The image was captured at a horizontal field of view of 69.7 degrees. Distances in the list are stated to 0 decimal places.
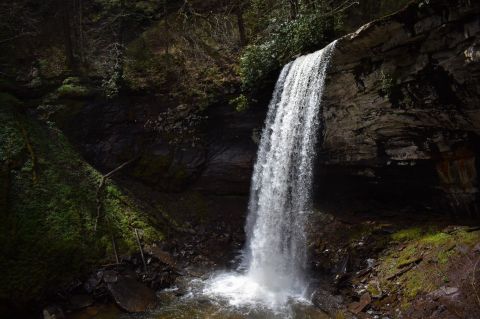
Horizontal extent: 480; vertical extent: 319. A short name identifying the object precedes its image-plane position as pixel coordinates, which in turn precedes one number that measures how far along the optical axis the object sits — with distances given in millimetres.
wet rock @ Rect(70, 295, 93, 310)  8898
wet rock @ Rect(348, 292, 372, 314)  7711
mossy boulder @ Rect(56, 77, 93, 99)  14078
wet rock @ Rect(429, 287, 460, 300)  6637
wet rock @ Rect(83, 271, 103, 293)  9359
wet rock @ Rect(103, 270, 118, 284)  9477
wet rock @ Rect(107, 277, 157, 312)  8781
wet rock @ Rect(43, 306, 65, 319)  8365
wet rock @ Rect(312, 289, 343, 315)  8078
